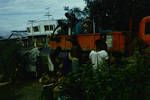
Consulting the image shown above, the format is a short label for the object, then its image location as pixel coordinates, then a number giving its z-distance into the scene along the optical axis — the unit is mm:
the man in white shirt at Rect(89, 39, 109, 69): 3501
